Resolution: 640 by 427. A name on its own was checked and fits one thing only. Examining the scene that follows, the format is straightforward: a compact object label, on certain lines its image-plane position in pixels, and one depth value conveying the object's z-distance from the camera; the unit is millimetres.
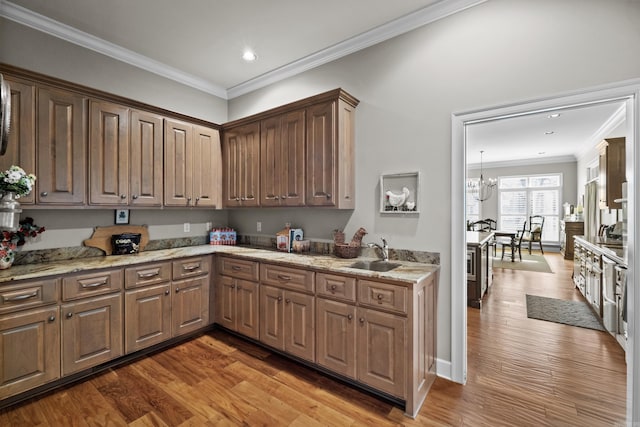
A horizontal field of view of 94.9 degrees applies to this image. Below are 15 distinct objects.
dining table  6859
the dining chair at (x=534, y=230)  8375
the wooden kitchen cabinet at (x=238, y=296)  2891
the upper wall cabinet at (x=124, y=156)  2674
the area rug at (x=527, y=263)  6477
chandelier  7020
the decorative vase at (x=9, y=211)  2080
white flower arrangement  2104
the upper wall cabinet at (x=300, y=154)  2717
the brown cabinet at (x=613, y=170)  3617
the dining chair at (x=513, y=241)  7240
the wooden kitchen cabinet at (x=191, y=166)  3205
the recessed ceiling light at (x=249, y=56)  3102
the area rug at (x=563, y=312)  3539
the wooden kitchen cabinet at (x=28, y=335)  2008
